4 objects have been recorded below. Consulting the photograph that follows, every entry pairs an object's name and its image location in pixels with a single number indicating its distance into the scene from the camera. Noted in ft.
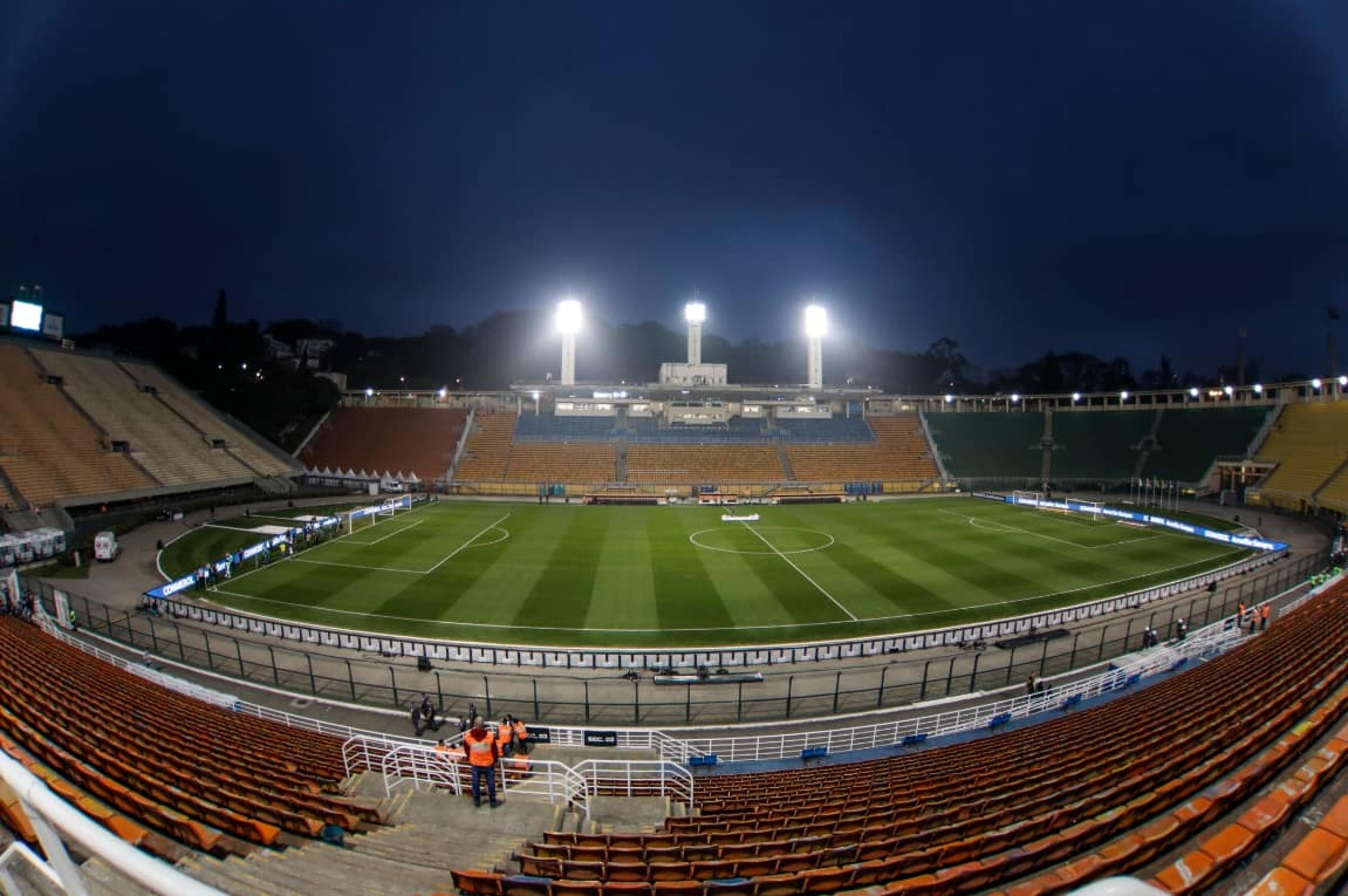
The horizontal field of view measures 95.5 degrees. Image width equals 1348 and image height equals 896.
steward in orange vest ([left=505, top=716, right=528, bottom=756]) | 41.60
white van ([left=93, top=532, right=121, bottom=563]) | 98.58
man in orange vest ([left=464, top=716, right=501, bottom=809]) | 31.24
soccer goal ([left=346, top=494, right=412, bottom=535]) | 127.65
